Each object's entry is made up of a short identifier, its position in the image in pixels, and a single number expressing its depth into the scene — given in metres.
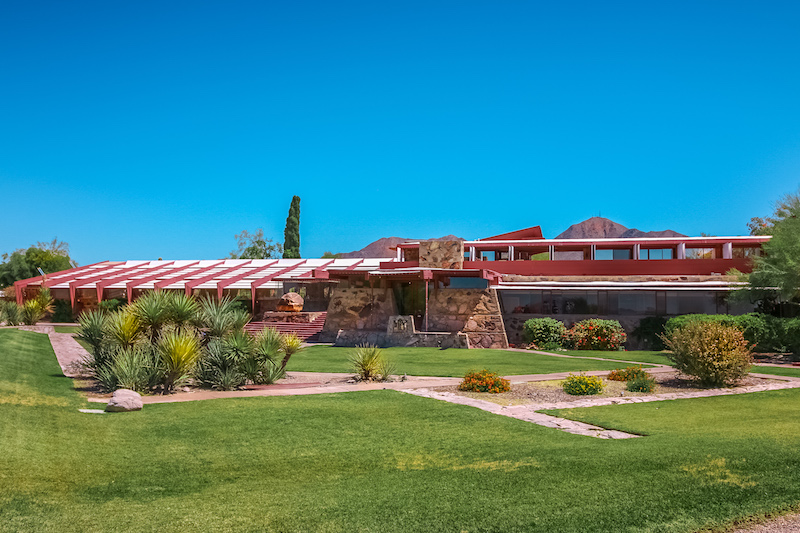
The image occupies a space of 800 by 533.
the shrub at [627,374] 14.58
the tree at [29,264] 55.47
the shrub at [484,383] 13.48
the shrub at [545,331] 25.89
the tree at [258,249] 78.62
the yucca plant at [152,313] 14.55
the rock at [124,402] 10.49
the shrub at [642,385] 13.24
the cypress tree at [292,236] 64.06
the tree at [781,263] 21.22
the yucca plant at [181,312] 14.77
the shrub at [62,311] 40.09
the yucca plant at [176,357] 12.91
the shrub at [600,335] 24.89
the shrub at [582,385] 12.95
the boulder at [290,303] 33.34
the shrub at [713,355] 13.68
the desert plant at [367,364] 15.30
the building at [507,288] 26.38
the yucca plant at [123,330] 14.06
